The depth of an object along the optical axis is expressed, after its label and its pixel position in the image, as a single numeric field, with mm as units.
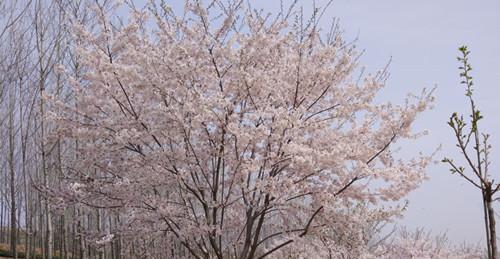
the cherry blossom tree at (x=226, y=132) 6230
